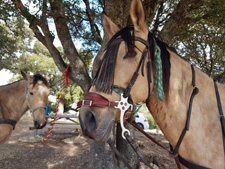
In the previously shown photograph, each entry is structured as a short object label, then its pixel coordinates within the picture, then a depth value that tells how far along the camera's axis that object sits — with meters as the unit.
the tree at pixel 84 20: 4.12
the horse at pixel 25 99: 4.20
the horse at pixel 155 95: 1.31
